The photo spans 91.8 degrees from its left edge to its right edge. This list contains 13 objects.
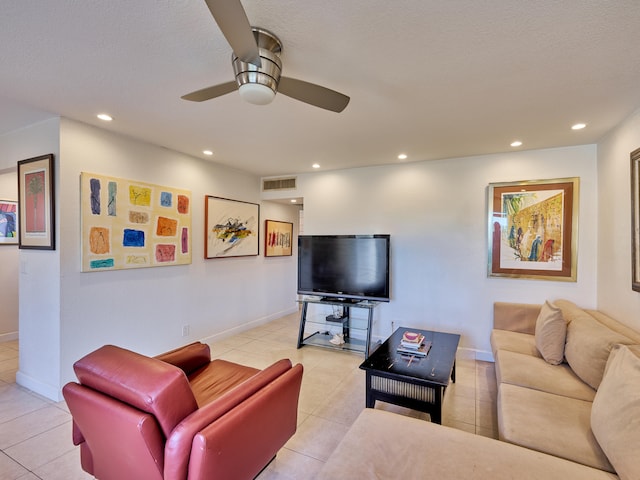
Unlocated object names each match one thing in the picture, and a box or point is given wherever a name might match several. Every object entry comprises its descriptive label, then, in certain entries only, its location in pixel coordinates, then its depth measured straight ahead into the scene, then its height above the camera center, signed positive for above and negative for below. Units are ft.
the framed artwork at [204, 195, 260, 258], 13.51 +0.58
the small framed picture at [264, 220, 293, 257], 17.07 +0.09
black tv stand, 12.71 -4.05
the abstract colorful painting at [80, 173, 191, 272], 9.40 +0.53
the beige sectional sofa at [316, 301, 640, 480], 4.10 -3.07
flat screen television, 12.60 -1.14
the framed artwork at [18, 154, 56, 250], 8.86 +1.08
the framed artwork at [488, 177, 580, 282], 10.82 +0.39
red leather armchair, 4.08 -2.60
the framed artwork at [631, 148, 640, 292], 7.52 +0.49
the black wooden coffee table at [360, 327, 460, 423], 6.85 -3.12
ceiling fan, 3.80 +2.70
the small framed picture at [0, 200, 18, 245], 13.47 +0.73
